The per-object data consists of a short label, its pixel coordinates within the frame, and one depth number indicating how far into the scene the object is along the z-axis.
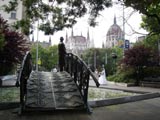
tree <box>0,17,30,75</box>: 17.59
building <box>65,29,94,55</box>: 109.66
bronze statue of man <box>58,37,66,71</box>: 17.29
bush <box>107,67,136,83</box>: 24.84
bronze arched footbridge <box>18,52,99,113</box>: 9.33
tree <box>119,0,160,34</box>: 10.16
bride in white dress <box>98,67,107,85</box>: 25.45
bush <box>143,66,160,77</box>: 24.25
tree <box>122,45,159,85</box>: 23.11
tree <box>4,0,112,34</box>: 12.13
